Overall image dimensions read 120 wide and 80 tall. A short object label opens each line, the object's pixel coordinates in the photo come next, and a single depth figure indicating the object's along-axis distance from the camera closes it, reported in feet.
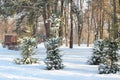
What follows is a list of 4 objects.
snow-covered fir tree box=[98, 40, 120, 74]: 45.96
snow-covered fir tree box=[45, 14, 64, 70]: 50.70
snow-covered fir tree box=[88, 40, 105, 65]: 55.47
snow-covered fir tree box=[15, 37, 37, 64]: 58.39
